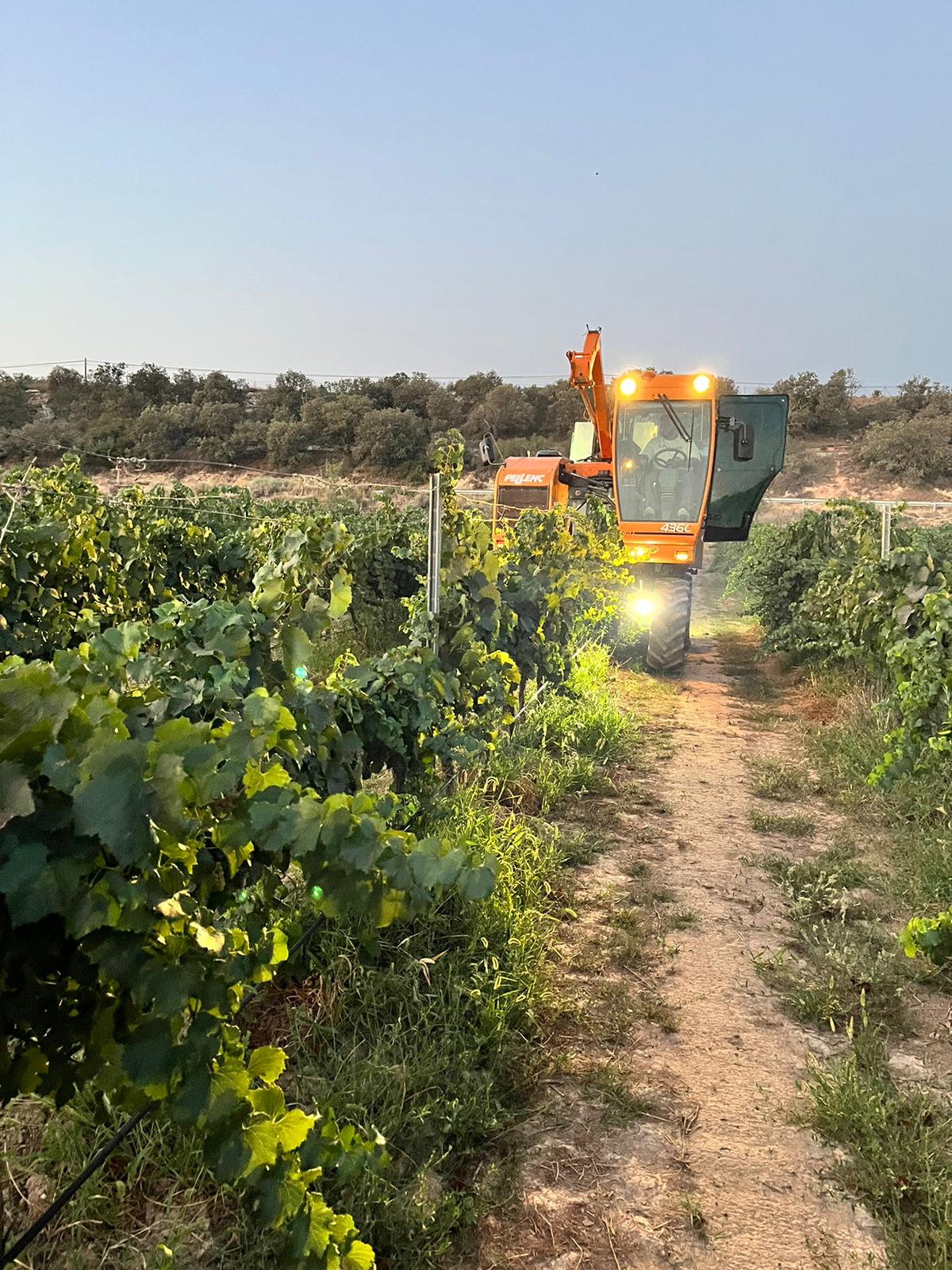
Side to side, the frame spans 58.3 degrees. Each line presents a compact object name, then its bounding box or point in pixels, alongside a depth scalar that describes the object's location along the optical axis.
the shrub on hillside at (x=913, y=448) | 32.66
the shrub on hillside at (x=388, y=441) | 34.59
